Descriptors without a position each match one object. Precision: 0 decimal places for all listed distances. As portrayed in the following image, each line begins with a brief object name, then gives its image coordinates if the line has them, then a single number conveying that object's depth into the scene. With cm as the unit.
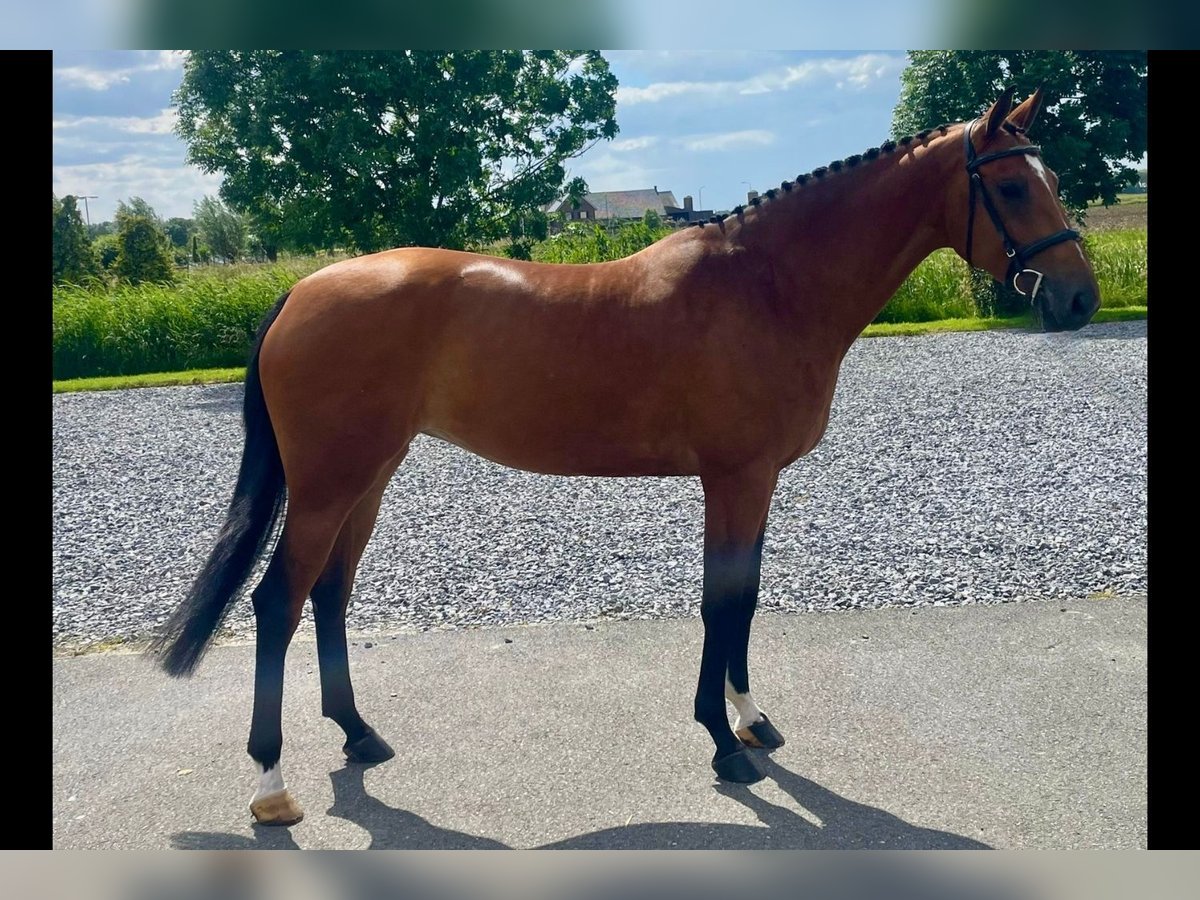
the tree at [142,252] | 1670
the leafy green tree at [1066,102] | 1132
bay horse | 335
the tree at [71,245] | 1759
